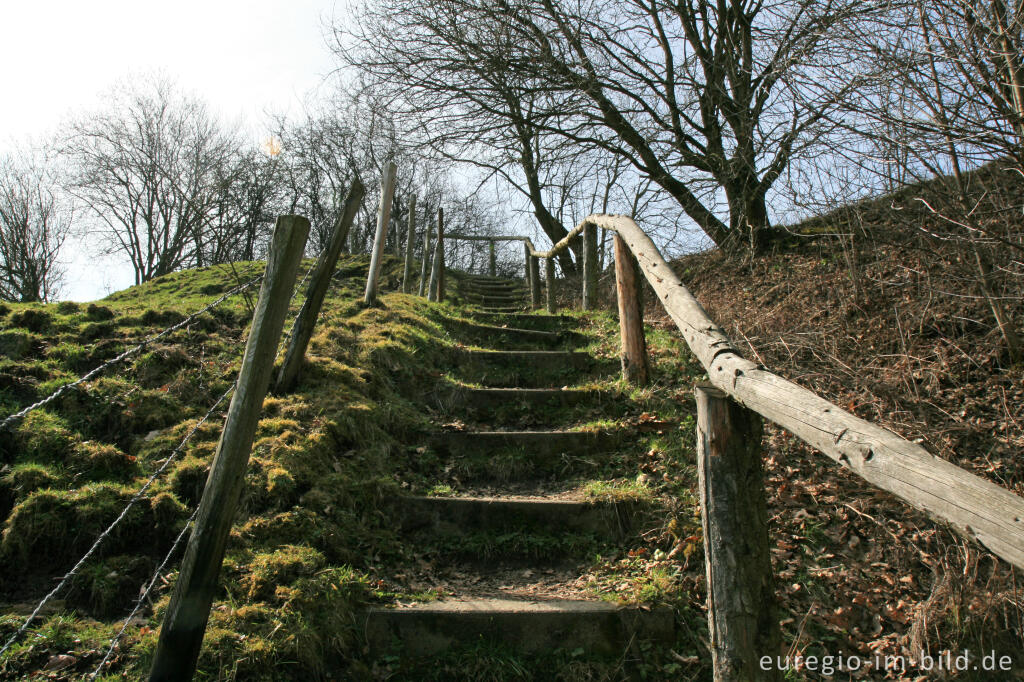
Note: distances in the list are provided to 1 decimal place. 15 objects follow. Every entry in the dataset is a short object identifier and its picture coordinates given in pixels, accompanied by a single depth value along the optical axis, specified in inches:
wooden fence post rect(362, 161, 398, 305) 269.9
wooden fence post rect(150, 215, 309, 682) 89.4
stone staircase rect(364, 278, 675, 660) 108.8
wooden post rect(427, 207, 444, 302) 438.6
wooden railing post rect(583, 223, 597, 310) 297.4
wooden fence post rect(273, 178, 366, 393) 175.6
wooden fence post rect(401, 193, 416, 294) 416.0
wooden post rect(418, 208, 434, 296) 454.0
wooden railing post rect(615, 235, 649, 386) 197.0
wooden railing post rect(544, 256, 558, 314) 353.1
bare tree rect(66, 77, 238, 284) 898.7
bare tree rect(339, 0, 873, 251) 299.6
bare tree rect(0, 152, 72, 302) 861.2
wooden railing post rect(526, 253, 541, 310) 399.9
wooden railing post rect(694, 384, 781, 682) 84.8
